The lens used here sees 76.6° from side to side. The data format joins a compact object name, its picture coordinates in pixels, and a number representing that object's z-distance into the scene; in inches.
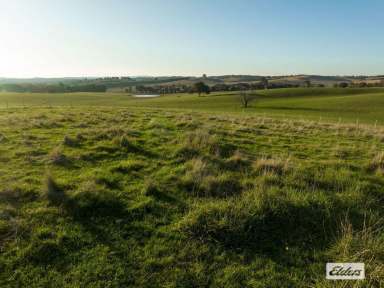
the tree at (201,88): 3636.8
